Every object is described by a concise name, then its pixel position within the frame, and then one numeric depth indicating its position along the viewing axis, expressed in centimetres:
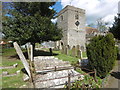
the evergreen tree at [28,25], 686
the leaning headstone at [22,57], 377
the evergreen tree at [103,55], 394
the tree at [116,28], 984
